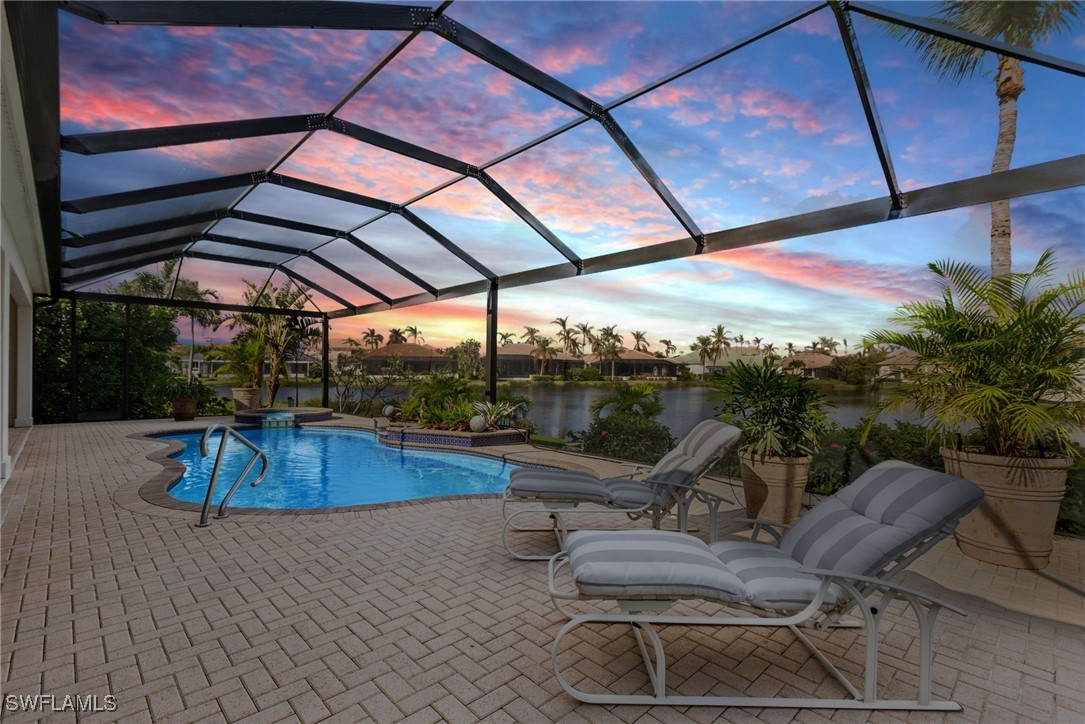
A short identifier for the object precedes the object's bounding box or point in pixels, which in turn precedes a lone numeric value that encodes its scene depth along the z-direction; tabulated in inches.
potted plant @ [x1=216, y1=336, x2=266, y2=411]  584.1
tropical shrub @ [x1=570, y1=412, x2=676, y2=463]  325.1
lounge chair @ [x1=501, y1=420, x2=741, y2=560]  154.6
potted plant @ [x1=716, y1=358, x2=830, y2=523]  187.6
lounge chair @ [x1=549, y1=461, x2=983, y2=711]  87.5
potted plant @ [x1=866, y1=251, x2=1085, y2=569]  145.6
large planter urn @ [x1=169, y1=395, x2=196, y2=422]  509.7
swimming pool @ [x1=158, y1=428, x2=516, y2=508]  284.4
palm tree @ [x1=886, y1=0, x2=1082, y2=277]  147.3
